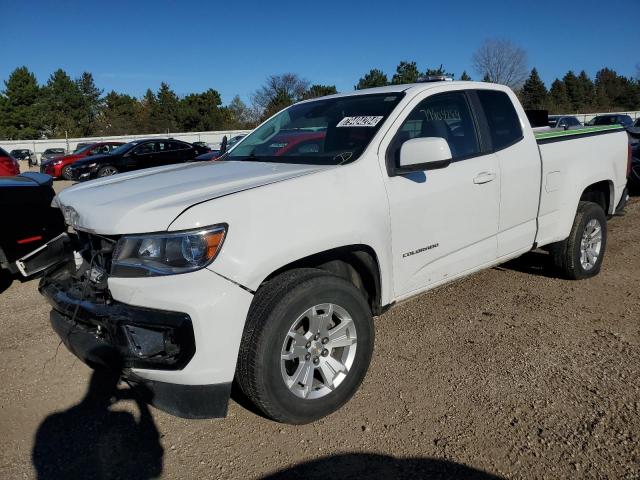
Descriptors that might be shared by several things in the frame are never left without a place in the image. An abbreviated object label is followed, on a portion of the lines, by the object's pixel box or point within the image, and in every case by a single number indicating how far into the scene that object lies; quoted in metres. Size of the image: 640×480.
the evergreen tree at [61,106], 69.06
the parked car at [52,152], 33.84
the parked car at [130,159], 17.48
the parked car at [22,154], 40.22
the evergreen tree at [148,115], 69.25
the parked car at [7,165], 9.96
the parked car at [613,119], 23.17
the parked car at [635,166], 9.83
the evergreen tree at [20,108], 65.81
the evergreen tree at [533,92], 62.36
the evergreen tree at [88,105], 71.75
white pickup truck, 2.37
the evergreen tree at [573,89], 67.94
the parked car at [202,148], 20.12
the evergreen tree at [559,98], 59.45
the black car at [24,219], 4.45
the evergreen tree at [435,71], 47.51
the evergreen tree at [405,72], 57.16
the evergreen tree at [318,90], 62.24
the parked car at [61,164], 20.61
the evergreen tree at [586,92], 67.56
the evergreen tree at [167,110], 68.81
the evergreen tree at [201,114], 67.38
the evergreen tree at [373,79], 60.59
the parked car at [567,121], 22.02
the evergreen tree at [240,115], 69.36
